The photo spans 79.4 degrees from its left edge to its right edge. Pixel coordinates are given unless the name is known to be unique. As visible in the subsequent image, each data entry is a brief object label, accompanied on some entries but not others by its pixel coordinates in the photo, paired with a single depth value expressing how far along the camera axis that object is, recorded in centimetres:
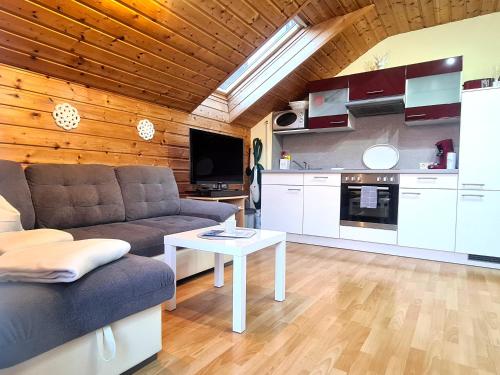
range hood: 338
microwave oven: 410
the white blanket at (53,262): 103
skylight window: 350
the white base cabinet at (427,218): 297
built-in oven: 326
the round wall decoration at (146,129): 317
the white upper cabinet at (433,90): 319
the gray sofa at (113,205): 205
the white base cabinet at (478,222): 280
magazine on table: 182
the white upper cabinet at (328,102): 379
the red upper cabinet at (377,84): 334
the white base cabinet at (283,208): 381
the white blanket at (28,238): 130
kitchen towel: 334
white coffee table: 160
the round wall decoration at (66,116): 248
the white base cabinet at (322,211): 356
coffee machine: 324
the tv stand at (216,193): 346
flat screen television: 335
